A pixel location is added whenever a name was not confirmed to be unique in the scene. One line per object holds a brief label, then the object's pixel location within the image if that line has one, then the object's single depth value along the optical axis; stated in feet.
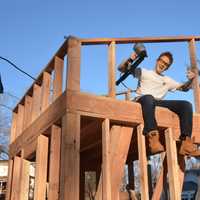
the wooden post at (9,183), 13.58
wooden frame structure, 8.52
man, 9.47
